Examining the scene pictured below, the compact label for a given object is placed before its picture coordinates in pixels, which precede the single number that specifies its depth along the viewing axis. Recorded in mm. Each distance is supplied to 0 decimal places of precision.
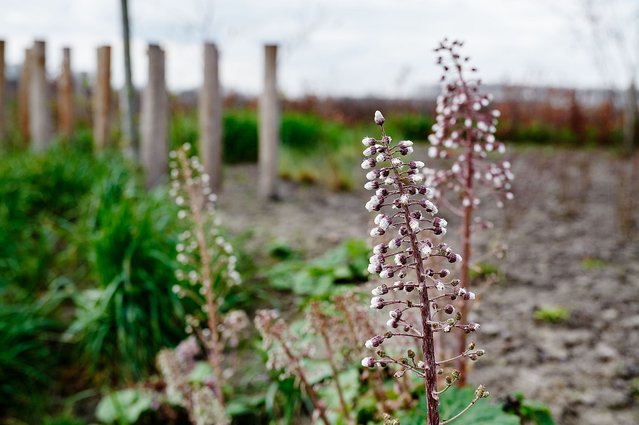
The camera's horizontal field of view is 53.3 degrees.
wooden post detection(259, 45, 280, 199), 7121
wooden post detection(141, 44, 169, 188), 6668
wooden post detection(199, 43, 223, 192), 6824
